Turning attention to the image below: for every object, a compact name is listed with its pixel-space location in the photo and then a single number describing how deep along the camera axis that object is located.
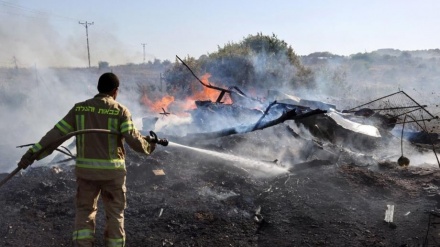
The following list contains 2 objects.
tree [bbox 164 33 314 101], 20.61
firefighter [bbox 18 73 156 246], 3.66
